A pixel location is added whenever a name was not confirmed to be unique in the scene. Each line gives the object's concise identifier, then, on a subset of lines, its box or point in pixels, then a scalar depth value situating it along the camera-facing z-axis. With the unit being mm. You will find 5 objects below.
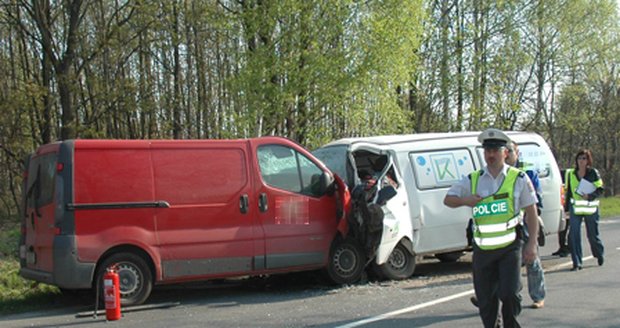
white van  9141
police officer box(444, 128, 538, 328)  5035
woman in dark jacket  9703
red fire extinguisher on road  7039
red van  7426
